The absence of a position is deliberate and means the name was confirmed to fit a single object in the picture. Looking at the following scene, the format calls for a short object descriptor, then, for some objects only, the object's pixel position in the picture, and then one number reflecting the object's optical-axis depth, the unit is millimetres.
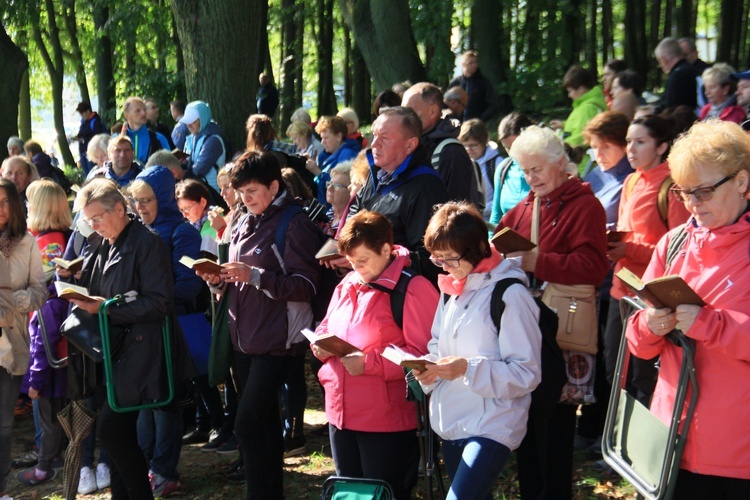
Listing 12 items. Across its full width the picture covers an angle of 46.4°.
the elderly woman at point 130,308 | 5176
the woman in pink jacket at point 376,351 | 4242
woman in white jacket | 3680
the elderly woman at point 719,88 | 8000
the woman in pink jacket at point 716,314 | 3133
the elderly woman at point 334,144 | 8820
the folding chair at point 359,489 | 4027
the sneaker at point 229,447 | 6727
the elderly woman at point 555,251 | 4562
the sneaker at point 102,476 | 6355
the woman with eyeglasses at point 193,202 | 6867
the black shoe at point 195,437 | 7090
